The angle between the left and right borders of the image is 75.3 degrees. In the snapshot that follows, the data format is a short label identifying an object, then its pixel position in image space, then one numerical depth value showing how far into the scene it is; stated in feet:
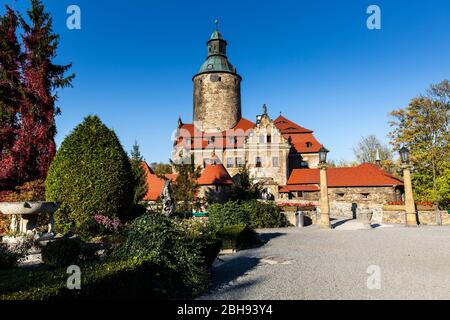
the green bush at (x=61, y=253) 24.00
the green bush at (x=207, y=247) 25.12
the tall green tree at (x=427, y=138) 90.78
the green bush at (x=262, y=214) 64.69
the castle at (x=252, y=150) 111.04
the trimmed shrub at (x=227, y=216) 47.73
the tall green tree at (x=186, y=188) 73.05
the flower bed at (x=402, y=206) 68.44
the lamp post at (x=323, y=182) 66.84
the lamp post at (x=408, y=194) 64.69
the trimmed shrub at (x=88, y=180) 40.86
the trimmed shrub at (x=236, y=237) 38.06
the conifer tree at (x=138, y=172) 87.15
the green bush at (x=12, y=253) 25.16
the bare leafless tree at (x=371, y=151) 163.84
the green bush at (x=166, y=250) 21.43
